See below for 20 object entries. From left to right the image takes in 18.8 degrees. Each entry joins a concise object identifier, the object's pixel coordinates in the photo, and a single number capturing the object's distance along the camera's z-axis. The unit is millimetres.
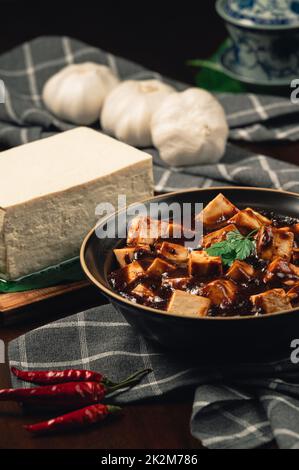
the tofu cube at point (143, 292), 1961
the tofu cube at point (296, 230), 2140
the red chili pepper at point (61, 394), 1901
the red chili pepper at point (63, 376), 1959
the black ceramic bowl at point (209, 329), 1803
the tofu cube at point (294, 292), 1888
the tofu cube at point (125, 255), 2129
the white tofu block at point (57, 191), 2363
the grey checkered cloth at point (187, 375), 1794
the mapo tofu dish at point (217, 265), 1887
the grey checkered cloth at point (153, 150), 2949
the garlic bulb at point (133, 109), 3195
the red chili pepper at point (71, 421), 1826
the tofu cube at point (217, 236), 2115
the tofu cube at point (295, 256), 2047
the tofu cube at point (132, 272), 2029
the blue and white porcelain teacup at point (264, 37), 3436
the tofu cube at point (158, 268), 2029
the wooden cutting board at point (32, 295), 2275
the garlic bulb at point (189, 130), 3023
